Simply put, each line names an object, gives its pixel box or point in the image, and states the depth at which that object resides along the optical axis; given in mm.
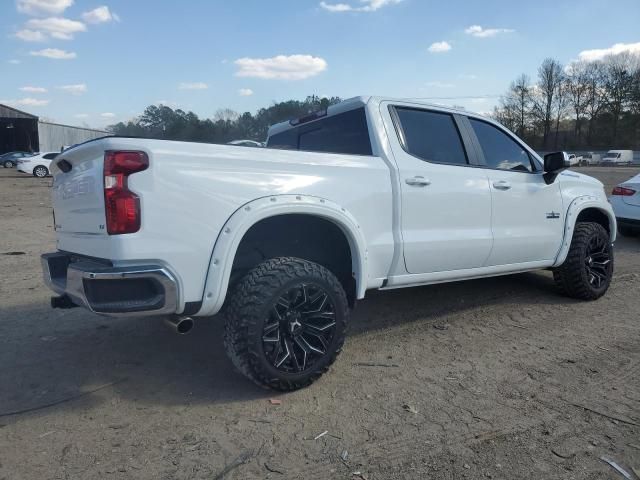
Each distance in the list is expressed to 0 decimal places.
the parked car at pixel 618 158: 56312
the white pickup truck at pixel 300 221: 2676
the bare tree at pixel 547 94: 78906
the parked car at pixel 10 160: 41000
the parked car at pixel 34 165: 28453
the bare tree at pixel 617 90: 68938
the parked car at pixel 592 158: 58662
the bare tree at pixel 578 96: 75994
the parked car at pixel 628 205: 8812
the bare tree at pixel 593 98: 73438
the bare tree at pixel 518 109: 78438
